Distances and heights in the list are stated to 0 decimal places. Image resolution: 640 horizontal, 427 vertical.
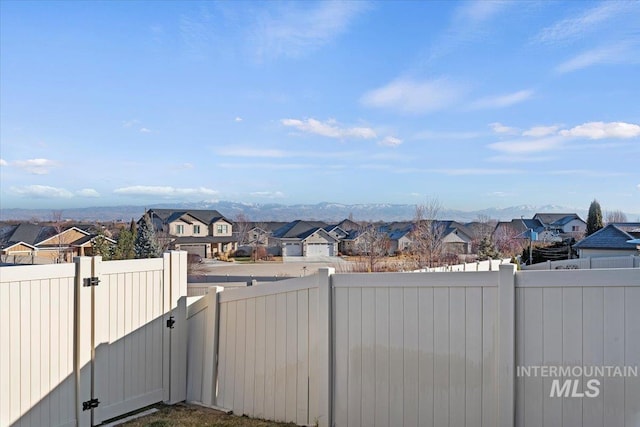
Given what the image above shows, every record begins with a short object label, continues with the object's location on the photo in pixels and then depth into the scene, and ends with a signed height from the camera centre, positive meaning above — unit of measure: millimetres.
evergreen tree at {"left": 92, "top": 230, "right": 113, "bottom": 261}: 25453 -1642
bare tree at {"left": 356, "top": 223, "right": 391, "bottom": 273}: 25053 -2129
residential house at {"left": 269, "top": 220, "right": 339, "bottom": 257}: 52441 -2792
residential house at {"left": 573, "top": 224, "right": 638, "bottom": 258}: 20844 -1121
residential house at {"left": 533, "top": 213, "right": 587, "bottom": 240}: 53588 -701
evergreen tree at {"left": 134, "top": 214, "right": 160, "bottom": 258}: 25859 -1364
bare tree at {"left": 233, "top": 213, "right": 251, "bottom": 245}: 59112 -1431
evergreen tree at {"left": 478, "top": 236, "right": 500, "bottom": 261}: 23400 -1655
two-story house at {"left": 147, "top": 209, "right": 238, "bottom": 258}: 47625 -1180
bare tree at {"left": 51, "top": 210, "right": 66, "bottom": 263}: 35012 -803
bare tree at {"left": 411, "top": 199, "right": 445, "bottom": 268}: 23625 -818
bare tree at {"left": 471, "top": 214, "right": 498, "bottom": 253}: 39950 -712
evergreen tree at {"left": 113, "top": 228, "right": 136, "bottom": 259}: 24969 -1598
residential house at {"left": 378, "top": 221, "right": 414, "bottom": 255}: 46700 -1652
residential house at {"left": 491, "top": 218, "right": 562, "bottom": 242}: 38812 -1075
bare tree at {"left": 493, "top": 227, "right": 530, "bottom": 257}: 32066 -1681
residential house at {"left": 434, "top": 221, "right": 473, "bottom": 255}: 45625 -1792
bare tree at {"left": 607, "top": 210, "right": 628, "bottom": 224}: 70750 +654
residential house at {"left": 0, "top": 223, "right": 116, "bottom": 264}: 35762 -1871
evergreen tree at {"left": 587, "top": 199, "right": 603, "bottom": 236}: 34719 +171
